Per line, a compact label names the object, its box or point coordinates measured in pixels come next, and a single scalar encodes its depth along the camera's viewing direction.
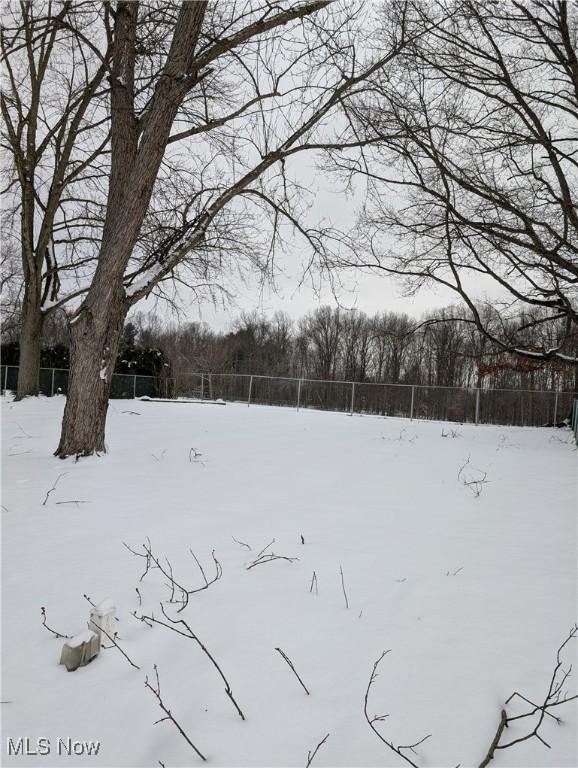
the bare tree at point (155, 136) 4.99
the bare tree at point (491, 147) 8.40
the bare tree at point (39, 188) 10.53
